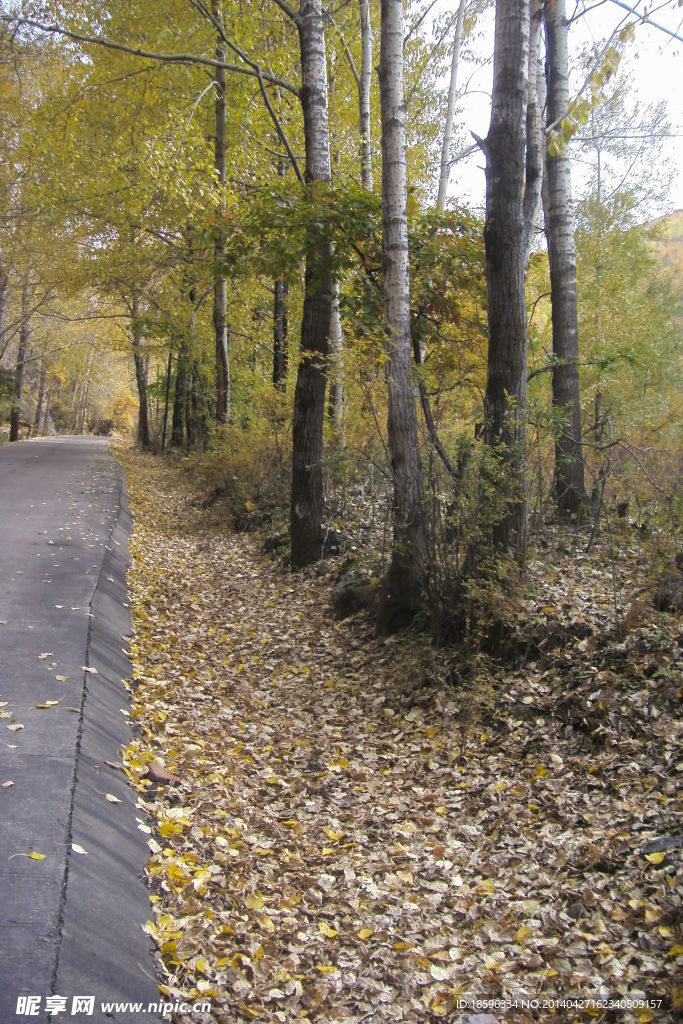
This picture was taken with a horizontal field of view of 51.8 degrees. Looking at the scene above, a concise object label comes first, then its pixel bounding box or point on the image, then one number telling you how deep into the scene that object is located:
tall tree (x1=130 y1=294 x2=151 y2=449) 31.38
